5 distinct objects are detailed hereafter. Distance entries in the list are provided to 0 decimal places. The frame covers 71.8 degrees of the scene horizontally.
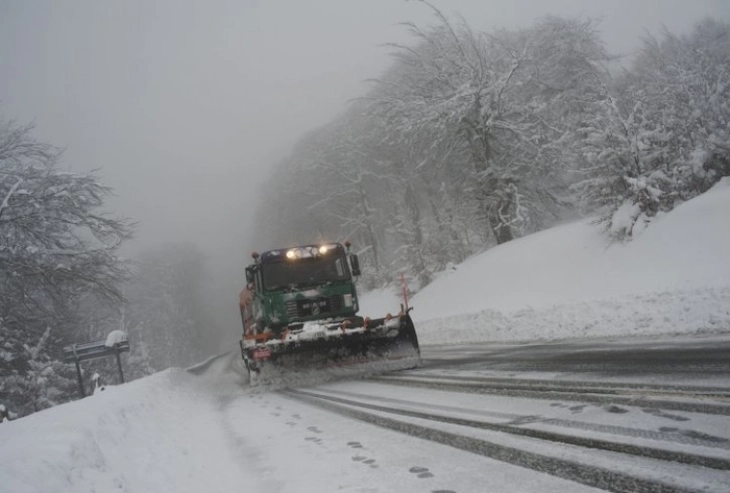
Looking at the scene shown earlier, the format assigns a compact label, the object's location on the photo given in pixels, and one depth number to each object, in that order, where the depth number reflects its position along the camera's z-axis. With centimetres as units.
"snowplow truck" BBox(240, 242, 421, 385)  992
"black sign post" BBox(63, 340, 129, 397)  1322
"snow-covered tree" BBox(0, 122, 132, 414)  1246
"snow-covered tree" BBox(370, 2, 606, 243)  2084
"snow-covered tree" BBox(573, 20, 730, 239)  1220
